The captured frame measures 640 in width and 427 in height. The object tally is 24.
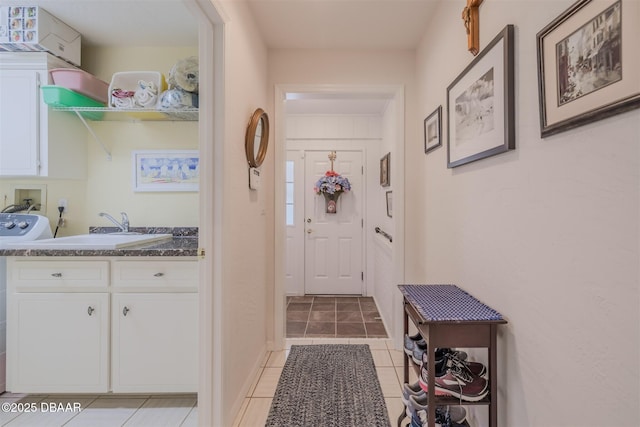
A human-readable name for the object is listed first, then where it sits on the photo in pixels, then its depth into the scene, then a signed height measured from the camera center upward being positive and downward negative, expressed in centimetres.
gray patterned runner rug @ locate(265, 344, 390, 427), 162 -109
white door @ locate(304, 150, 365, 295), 394 -27
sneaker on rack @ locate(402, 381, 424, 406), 133 -80
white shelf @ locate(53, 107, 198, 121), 202 +76
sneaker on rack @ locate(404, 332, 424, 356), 148 -64
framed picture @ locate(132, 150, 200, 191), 228 +39
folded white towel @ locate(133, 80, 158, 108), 199 +84
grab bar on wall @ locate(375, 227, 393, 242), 302 -17
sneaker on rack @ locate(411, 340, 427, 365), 137 -62
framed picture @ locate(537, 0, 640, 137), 63 +38
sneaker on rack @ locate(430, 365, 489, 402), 113 -66
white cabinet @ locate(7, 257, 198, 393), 167 -59
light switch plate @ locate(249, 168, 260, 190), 191 +27
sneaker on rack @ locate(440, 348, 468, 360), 133 -62
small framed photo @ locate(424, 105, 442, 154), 187 +60
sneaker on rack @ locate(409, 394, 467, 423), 125 -86
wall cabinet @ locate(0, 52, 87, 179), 201 +70
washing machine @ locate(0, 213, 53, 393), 182 -10
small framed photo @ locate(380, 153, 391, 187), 317 +54
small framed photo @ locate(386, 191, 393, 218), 299 +13
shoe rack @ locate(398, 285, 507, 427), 112 -46
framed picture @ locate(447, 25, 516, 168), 108 +49
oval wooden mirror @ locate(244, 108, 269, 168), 181 +53
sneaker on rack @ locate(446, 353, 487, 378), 123 -63
